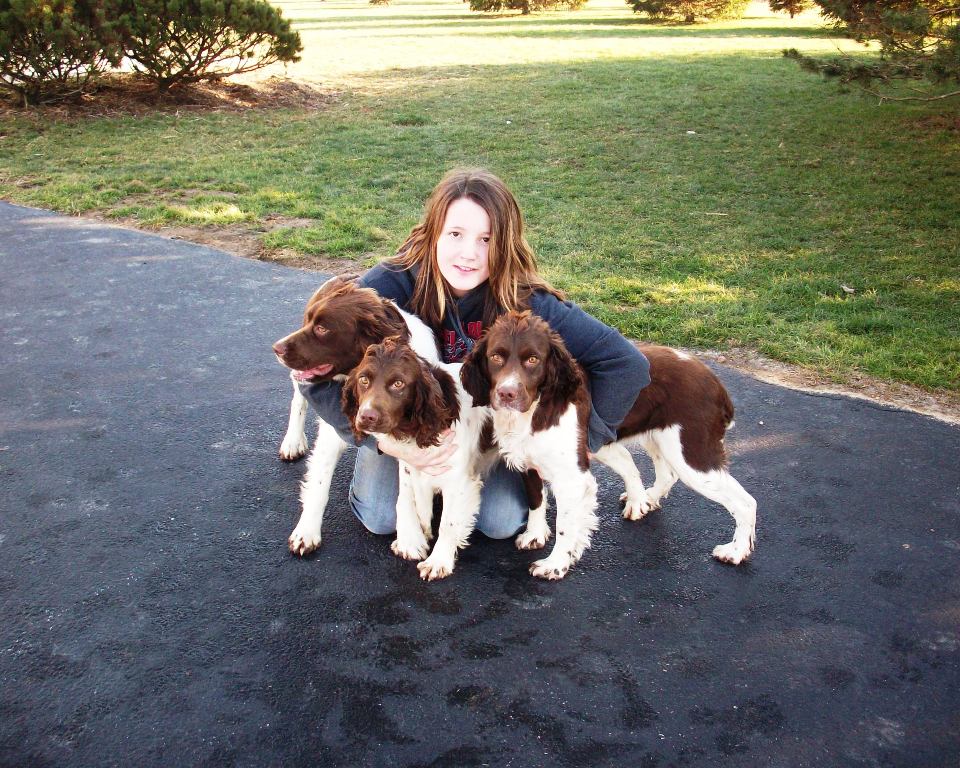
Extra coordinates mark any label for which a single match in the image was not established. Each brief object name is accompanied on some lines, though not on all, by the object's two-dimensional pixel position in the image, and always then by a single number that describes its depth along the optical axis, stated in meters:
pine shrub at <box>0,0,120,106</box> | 11.53
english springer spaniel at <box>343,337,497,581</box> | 2.94
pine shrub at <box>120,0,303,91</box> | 12.41
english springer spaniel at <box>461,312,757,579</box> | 3.02
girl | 3.31
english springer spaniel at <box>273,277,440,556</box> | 3.19
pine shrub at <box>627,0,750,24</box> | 25.86
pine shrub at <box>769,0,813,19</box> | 25.02
